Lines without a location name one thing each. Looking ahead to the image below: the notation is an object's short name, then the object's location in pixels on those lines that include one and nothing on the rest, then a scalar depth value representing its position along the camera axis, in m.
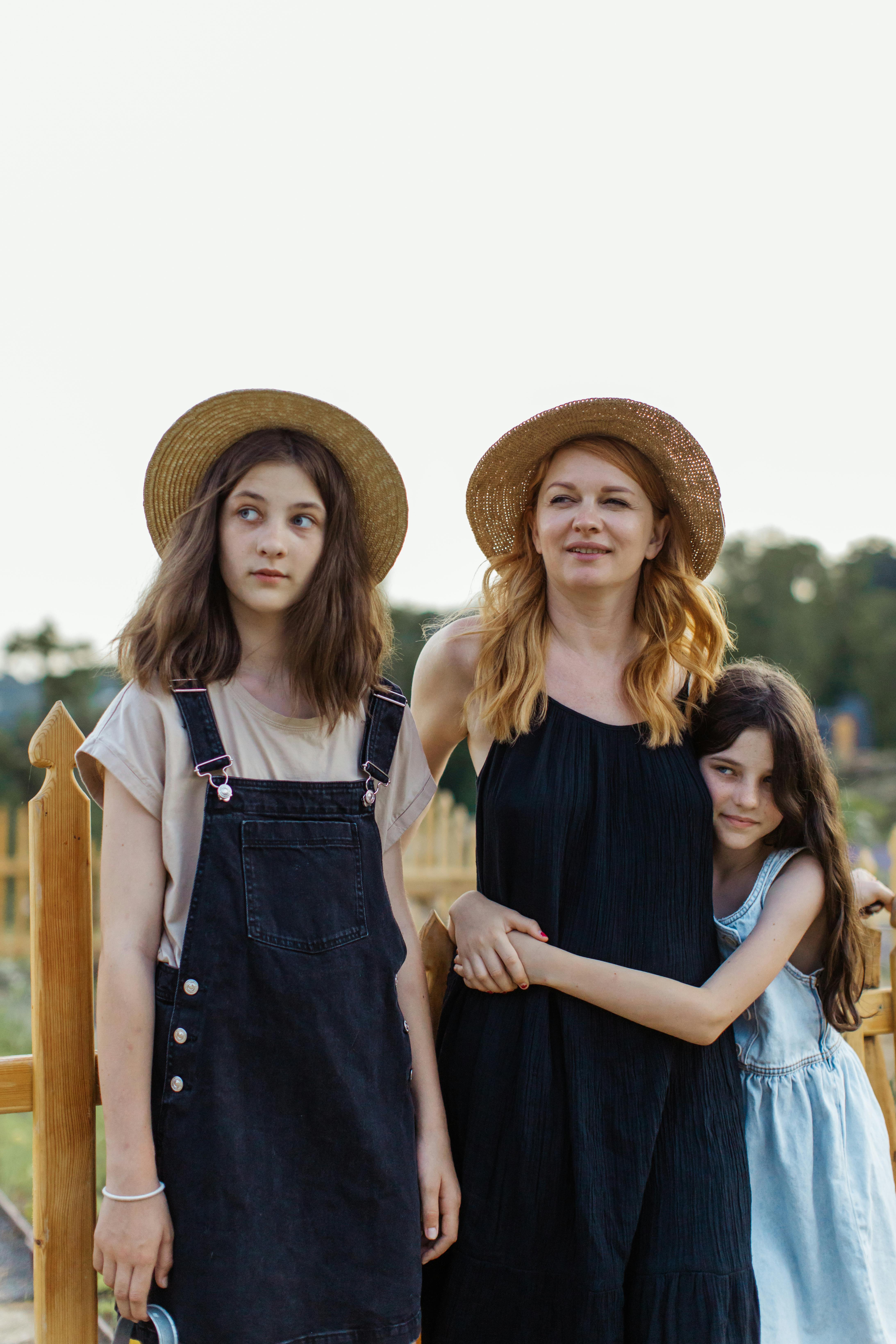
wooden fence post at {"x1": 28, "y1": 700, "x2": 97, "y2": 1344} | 1.98
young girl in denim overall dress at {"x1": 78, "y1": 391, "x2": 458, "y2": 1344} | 1.65
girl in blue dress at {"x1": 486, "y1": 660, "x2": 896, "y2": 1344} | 2.16
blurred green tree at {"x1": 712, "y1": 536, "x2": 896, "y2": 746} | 27.30
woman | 1.99
